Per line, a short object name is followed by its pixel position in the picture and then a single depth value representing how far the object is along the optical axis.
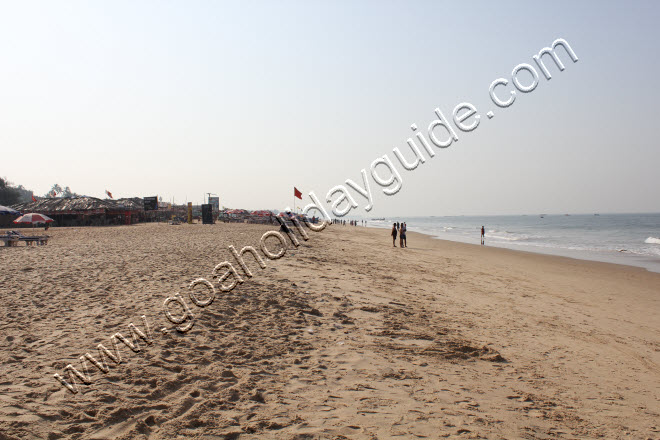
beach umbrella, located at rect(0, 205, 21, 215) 33.32
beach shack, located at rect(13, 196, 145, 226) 41.22
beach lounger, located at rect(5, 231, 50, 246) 17.63
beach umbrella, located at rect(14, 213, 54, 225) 27.90
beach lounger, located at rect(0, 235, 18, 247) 17.48
